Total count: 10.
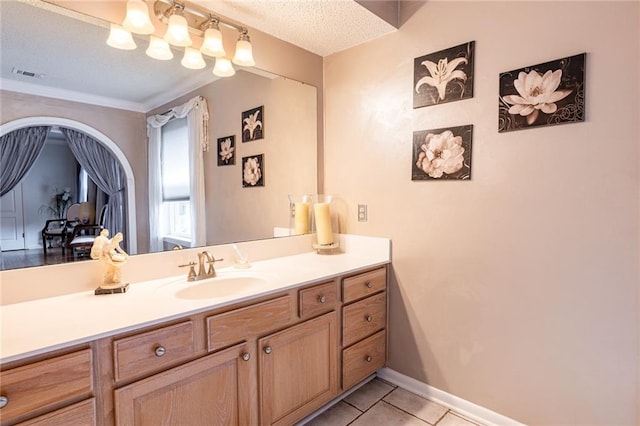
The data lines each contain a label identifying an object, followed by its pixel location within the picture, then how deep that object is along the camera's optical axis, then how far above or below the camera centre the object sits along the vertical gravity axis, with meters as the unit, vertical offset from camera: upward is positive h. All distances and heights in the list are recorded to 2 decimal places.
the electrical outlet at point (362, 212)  2.30 -0.09
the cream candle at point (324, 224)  2.35 -0.17
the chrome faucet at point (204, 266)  1.71 -0.33
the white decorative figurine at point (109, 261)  1.45 -0.25
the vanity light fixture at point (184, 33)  1.51 +0.80
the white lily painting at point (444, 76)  1.81 +0.68
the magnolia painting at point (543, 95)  1.49 +0.48
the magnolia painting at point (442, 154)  1.83 +0.25
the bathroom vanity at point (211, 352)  1.01 -0.57
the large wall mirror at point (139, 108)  1.35 +0.46
